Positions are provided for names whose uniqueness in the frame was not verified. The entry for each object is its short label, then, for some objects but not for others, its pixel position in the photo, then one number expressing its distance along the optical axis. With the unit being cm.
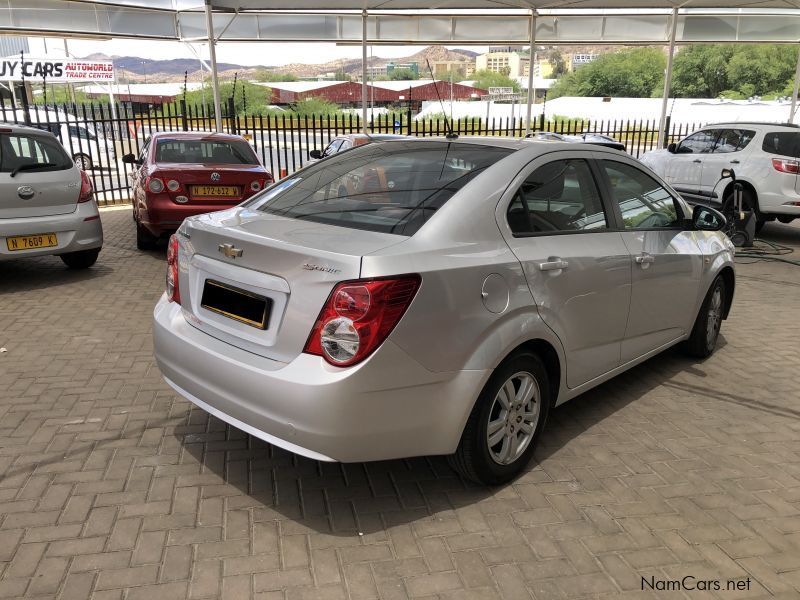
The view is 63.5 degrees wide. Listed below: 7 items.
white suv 970
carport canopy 1309
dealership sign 3147
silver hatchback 654
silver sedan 254
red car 783
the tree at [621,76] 10231
